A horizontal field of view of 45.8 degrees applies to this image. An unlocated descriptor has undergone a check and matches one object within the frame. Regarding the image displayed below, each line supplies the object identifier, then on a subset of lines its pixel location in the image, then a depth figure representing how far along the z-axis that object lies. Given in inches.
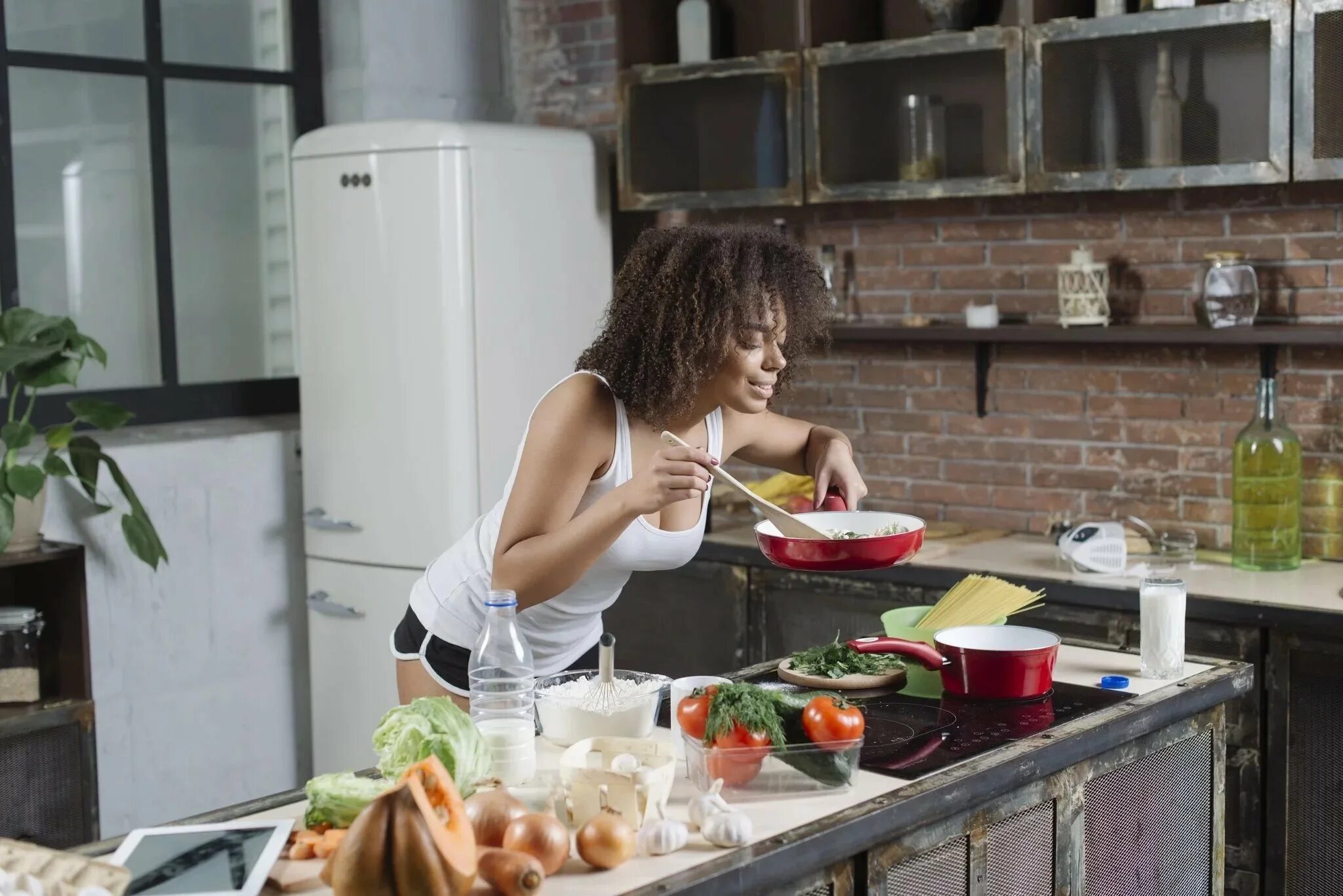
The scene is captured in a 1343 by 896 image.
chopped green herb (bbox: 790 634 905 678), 98.6
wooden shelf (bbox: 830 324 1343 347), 143.3
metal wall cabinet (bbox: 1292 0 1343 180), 135.1
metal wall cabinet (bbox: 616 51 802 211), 169.6
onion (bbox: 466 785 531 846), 70.7
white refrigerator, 167.5
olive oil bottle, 145.6
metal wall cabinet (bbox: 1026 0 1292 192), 138.5
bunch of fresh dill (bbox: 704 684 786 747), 78.7
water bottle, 83.2
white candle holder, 157.9
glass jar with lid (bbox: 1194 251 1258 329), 148.2
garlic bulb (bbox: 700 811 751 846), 72.3
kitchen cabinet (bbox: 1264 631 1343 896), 129.3
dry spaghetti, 103.0
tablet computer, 68.1
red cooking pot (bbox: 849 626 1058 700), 95.3
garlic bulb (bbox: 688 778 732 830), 73.4
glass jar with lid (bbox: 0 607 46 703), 146.3
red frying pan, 97.3
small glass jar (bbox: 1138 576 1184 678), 100.8
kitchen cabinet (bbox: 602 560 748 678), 163.9
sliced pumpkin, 64.1
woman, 97.0
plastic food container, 77.2
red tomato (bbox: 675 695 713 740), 81.7
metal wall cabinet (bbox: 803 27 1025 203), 153.9
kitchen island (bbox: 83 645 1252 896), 73.0
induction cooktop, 85.6
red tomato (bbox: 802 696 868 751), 79.7
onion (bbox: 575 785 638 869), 69.7
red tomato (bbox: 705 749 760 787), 77.0
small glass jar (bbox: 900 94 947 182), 159.5
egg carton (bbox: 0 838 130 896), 63.8
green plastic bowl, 98.2
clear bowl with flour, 85.2
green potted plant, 143.9
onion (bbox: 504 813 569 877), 69.2
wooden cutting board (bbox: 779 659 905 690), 97.2
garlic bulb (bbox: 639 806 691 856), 71.7
